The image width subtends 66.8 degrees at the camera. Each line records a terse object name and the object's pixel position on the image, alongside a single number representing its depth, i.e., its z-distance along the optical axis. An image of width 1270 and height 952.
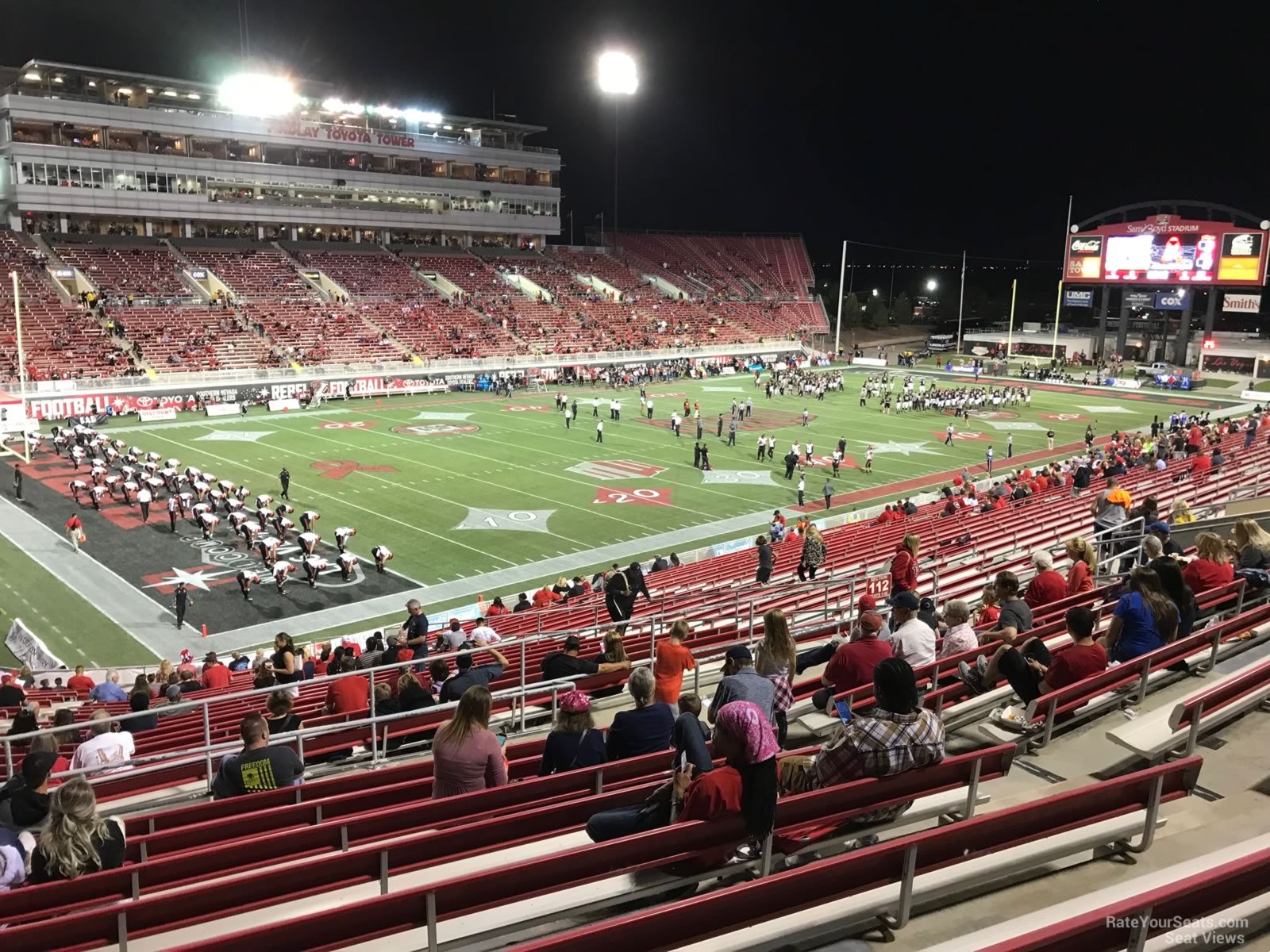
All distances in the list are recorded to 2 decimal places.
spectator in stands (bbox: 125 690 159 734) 9.30
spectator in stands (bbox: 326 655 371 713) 8.43
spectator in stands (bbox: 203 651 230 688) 12.02
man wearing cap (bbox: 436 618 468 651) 11.18
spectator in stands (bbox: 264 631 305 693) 10.11
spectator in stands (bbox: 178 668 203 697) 11.39
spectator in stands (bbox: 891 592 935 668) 6.86
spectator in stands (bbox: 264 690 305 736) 7.18
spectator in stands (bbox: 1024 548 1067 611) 8.73
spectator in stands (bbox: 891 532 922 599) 10.36
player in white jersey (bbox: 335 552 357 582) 20.47
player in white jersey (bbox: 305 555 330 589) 20.16
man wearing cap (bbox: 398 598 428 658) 11.58
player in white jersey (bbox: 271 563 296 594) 19.93
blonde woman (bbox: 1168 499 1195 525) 12.48
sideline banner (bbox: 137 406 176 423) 38.97
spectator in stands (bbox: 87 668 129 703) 11.18
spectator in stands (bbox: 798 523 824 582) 15.36
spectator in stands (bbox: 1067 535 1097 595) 9.03
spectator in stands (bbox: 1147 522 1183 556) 9.88
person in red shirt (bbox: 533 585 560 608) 16.22
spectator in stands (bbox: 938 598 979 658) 7.04
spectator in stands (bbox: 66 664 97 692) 12.52
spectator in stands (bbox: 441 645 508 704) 7.80
